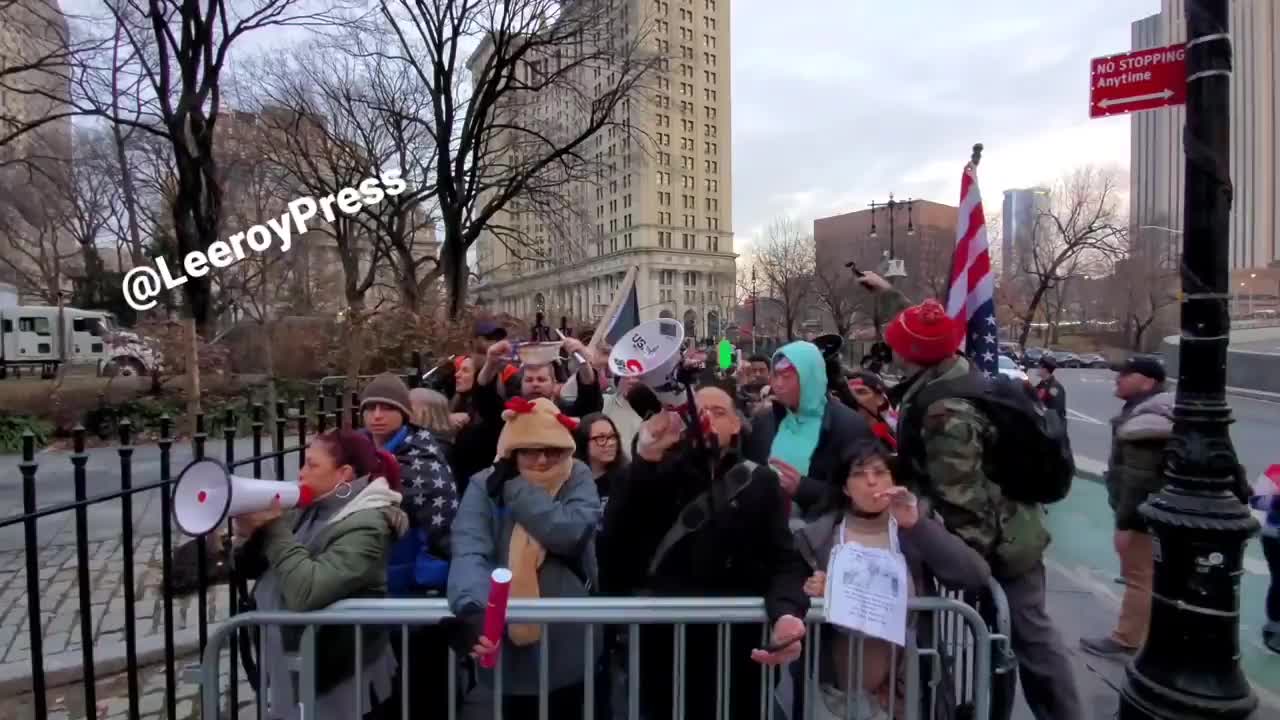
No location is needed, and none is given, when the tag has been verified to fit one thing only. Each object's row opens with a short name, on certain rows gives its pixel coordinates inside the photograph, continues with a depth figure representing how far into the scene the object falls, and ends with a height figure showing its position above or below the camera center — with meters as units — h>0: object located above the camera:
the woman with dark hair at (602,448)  3.83 -0.50
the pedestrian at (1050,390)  9.60 -0.55
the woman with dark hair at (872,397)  5.01 -0.33
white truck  33.34 +1.03
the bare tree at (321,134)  20.56 +6.72
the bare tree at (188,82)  12.92 +5.01
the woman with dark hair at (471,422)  4.50 -0.45
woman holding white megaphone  2.54 -0.72
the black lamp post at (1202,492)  3.23 -0.66
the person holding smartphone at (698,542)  2.70 -0.71
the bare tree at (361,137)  20.36 +6.68
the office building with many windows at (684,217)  88.19 +17.78
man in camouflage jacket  2.90 -0.60
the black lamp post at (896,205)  25.89 +5.27
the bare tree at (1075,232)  35.50 +6.16
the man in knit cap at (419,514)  3.19 -0.73
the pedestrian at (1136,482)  4.75 -0.89
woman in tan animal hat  2.78 -0.69
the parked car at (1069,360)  48.72 -0.88
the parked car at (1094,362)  49.51 -1.04
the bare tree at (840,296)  37.66 +2.88
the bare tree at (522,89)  17.38 +6.63
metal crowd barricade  2.51 -0.95
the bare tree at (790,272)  42.16 +4.92
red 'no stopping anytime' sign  3.55 +1.28
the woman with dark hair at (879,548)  2.66 -0.77
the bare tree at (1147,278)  48.28 +4.51
